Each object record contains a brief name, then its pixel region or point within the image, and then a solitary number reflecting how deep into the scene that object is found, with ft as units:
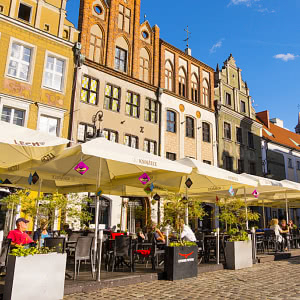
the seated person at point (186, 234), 30.76
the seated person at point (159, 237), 32.14
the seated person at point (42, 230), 31.52
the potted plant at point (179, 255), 26.05
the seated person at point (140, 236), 35.61
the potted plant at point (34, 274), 17.19
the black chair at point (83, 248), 23.70
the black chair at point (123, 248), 27.04
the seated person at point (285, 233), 50.55
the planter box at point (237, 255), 32.65
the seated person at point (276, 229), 45.85
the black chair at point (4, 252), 20.40
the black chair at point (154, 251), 28.37
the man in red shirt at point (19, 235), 22.33
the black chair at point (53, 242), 25.30
